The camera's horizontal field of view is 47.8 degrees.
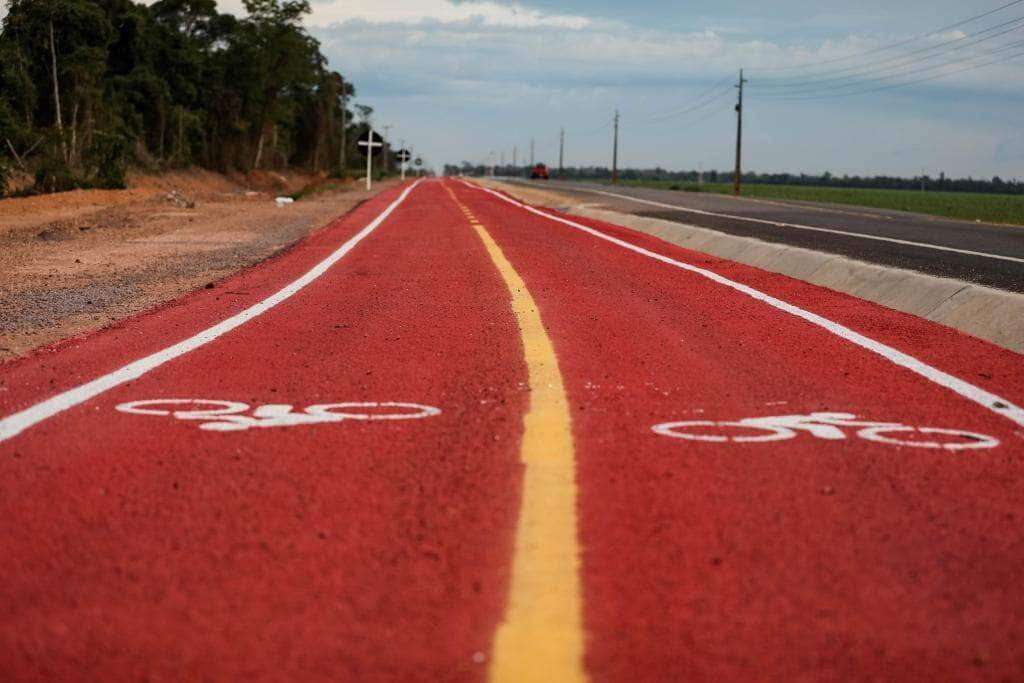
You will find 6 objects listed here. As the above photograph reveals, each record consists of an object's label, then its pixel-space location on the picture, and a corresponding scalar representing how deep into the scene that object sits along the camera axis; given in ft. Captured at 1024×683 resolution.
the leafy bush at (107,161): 138.82
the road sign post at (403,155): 319.06
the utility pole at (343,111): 343.69
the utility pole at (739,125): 248.50
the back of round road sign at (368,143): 170.40
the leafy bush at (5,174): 115.85
